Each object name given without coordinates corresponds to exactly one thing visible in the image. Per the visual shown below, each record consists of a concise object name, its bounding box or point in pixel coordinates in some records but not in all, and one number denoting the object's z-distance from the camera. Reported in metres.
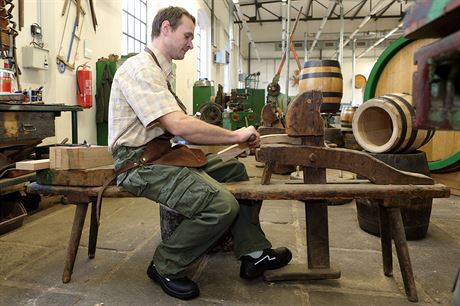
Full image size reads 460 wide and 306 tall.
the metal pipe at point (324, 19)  11.27
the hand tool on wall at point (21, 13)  3.41
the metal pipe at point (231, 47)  10.82
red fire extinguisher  4.39
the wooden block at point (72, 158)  1.90
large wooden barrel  3.73
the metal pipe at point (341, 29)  11.70
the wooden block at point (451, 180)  3.76
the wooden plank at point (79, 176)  1.89
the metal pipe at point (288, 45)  5.31
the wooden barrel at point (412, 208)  2.42
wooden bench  1.70
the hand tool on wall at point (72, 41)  4.11
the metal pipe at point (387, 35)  12.93
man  1.71
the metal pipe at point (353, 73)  15.67
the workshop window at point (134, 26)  6.28
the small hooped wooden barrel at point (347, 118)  5.24
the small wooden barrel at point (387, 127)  2.38
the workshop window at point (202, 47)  10.67
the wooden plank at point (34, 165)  1.85
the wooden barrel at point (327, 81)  4.19
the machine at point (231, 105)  4.59
